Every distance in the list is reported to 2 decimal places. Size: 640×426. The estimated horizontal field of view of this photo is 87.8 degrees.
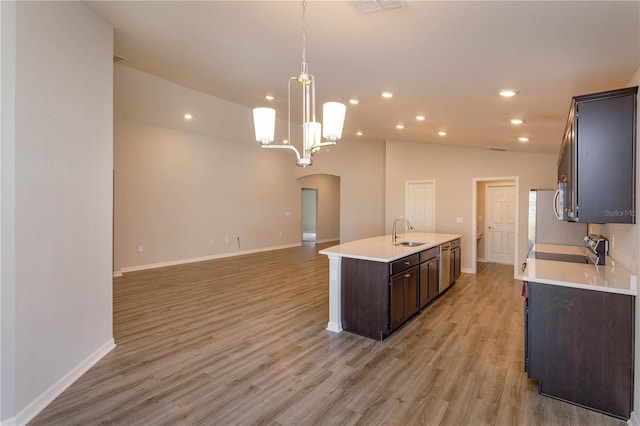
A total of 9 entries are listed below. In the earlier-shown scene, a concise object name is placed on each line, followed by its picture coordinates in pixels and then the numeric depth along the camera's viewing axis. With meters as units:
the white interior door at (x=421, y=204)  7.61
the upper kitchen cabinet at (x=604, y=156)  2.17
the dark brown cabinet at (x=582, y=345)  2.22
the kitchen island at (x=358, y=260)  3.49
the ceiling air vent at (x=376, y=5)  1.78
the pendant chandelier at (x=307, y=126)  2.12
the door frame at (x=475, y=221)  6.50
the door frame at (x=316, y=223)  11.58
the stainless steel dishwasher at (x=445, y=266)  5.02
